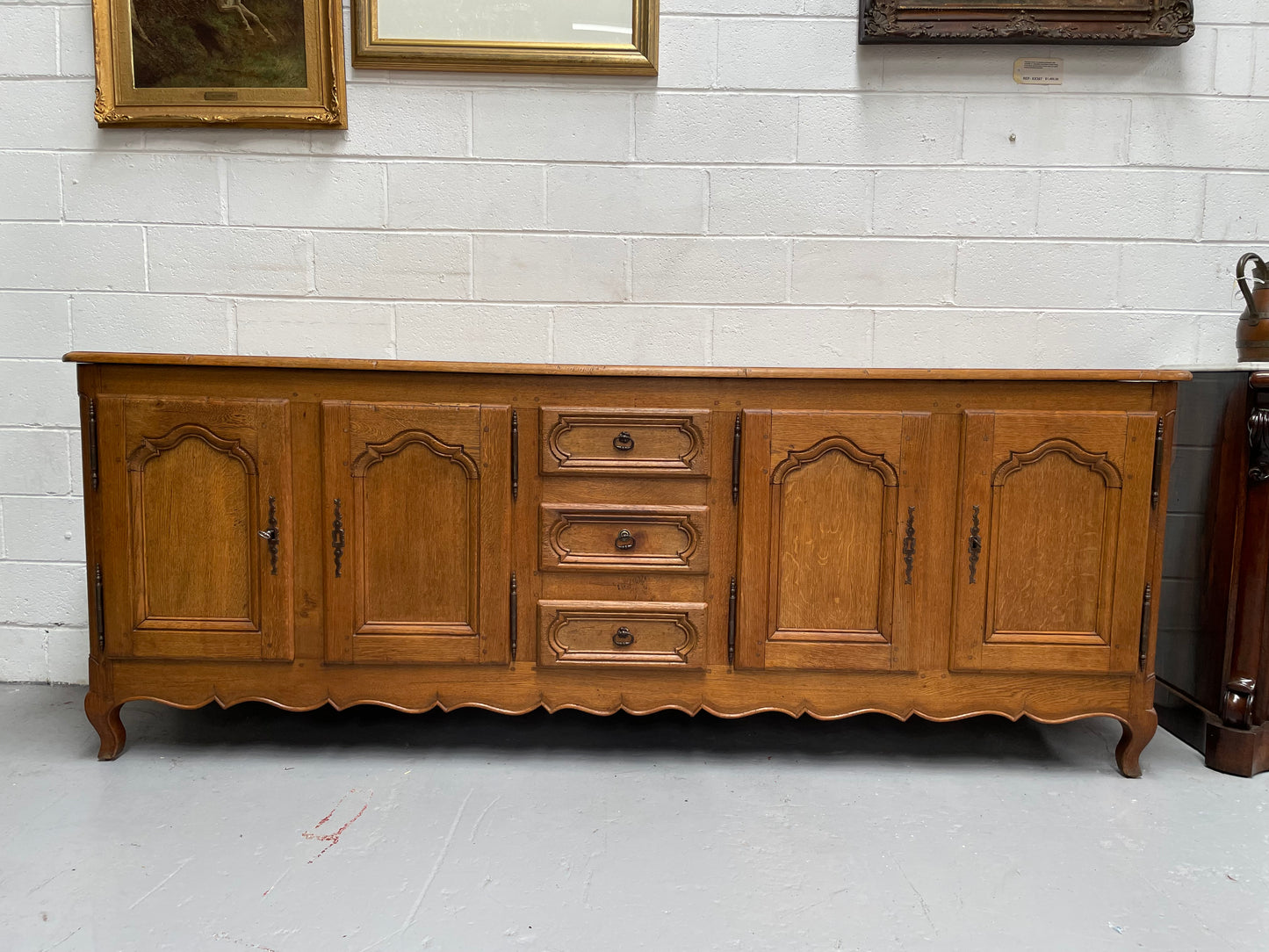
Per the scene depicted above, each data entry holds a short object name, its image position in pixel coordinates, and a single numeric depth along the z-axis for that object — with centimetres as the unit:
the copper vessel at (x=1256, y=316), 212
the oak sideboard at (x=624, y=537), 185
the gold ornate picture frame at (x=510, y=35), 233
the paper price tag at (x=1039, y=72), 235
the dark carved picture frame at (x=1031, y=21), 227
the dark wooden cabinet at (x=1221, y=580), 195
